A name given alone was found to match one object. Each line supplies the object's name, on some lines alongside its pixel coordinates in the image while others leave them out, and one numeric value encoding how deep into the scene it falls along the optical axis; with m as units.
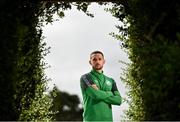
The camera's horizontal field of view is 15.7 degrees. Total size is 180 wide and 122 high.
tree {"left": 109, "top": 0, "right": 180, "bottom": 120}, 9.59
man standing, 11.87
